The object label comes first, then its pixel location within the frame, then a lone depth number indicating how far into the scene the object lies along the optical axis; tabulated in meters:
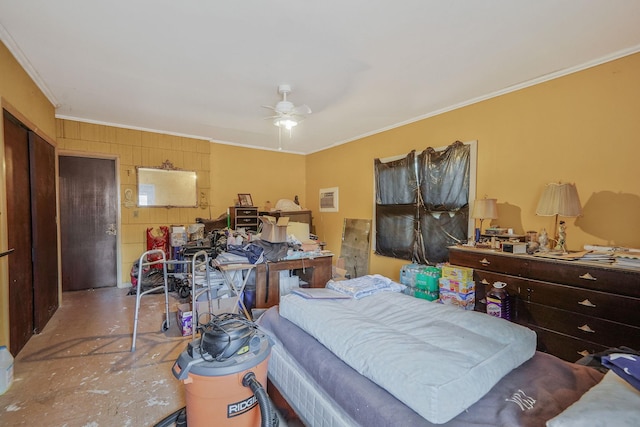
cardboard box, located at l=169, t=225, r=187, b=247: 4.71
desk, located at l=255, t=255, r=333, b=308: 2.90
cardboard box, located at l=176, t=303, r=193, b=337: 2.89
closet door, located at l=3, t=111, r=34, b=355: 2.41
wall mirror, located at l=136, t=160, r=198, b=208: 4.83
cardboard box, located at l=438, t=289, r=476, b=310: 3.16
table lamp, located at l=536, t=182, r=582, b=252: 2.48
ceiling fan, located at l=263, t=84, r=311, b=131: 3.07
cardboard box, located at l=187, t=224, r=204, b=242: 4.74
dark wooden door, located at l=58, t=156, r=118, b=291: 4.40
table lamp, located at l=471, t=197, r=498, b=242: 3.03
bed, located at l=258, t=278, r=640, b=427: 1.01
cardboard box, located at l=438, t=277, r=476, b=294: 3.18
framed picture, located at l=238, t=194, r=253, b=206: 5.66
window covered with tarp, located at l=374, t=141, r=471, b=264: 3.63
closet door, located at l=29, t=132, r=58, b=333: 2.93
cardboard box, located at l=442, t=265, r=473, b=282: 3.19
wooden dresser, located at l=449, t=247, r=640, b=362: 2.01
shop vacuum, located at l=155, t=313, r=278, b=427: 1.26
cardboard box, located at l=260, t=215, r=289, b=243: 3.00
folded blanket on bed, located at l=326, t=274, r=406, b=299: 2.09
